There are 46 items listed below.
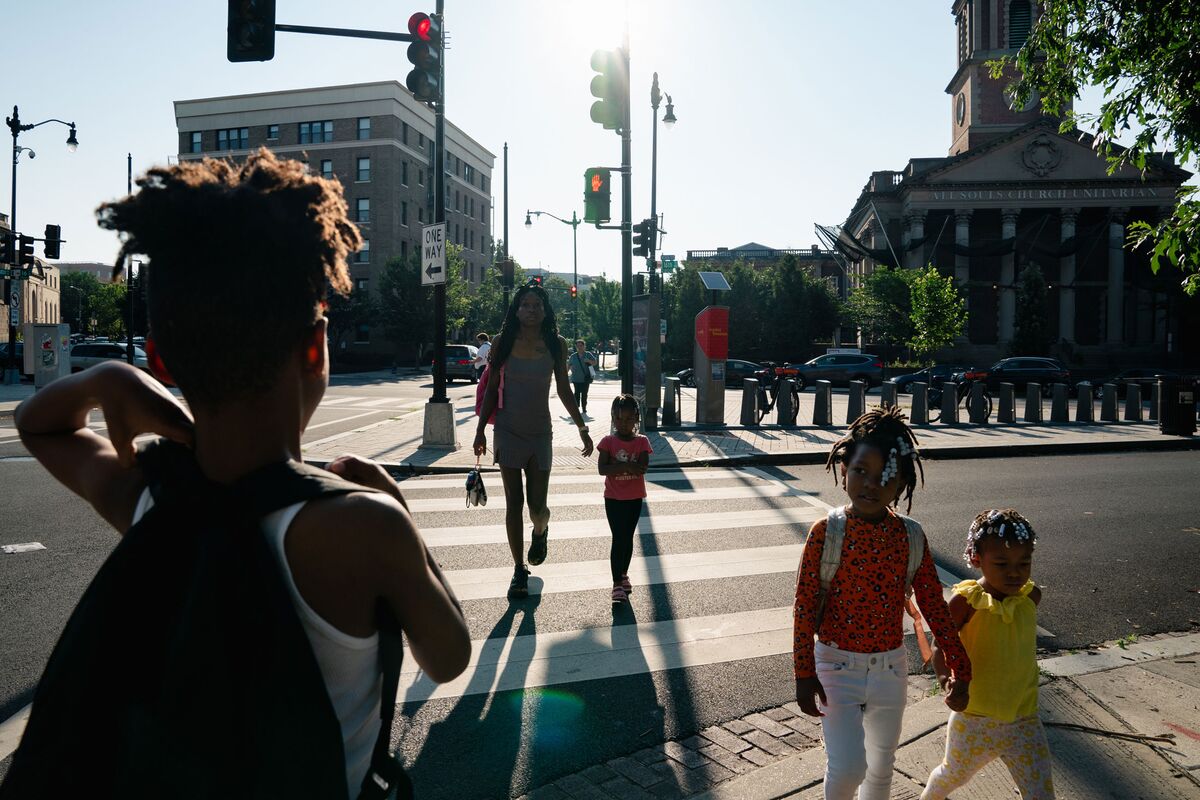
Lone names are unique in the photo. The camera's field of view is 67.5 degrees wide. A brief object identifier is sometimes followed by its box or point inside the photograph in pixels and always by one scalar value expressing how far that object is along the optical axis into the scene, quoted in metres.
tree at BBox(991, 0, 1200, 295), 6.17
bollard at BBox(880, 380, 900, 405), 19.55
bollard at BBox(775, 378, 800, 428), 18.22
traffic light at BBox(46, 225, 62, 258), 31.02
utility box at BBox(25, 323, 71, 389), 26.78
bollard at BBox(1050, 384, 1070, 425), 19.61
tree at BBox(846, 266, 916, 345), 46.52
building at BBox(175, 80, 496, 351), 60.16
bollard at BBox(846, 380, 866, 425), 17.67
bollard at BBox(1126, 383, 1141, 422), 20.27
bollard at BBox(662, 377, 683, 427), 17.86
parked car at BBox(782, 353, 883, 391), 36.59
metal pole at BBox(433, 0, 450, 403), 14.20
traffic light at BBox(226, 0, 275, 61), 9.77
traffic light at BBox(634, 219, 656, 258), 19.66
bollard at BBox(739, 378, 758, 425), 18.23
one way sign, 13.96
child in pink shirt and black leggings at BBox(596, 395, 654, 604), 5.45
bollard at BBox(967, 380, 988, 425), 19.05
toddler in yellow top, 2.79
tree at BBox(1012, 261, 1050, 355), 45.88
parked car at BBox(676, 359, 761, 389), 38.74
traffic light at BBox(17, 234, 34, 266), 31.23
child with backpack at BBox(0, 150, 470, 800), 1.21
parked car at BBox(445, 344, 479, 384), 39.19
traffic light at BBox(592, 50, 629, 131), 13.18
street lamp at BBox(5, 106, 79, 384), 30.45
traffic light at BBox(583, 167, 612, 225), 14.96
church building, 52.28
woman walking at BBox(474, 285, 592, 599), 5.85
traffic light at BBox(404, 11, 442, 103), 11.66
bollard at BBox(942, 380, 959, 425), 18.92
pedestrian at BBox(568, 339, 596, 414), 18.25
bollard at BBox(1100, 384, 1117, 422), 19.94
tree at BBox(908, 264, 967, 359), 43.50
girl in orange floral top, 2.74
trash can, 16.89
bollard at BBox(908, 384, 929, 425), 19.08
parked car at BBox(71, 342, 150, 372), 33.56
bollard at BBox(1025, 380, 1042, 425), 19.47
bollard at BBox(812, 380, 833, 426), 18.23
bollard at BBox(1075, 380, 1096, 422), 19.09
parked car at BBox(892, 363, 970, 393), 30.19
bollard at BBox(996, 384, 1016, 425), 19.31
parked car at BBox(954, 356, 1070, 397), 34.34
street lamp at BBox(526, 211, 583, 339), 51.23
